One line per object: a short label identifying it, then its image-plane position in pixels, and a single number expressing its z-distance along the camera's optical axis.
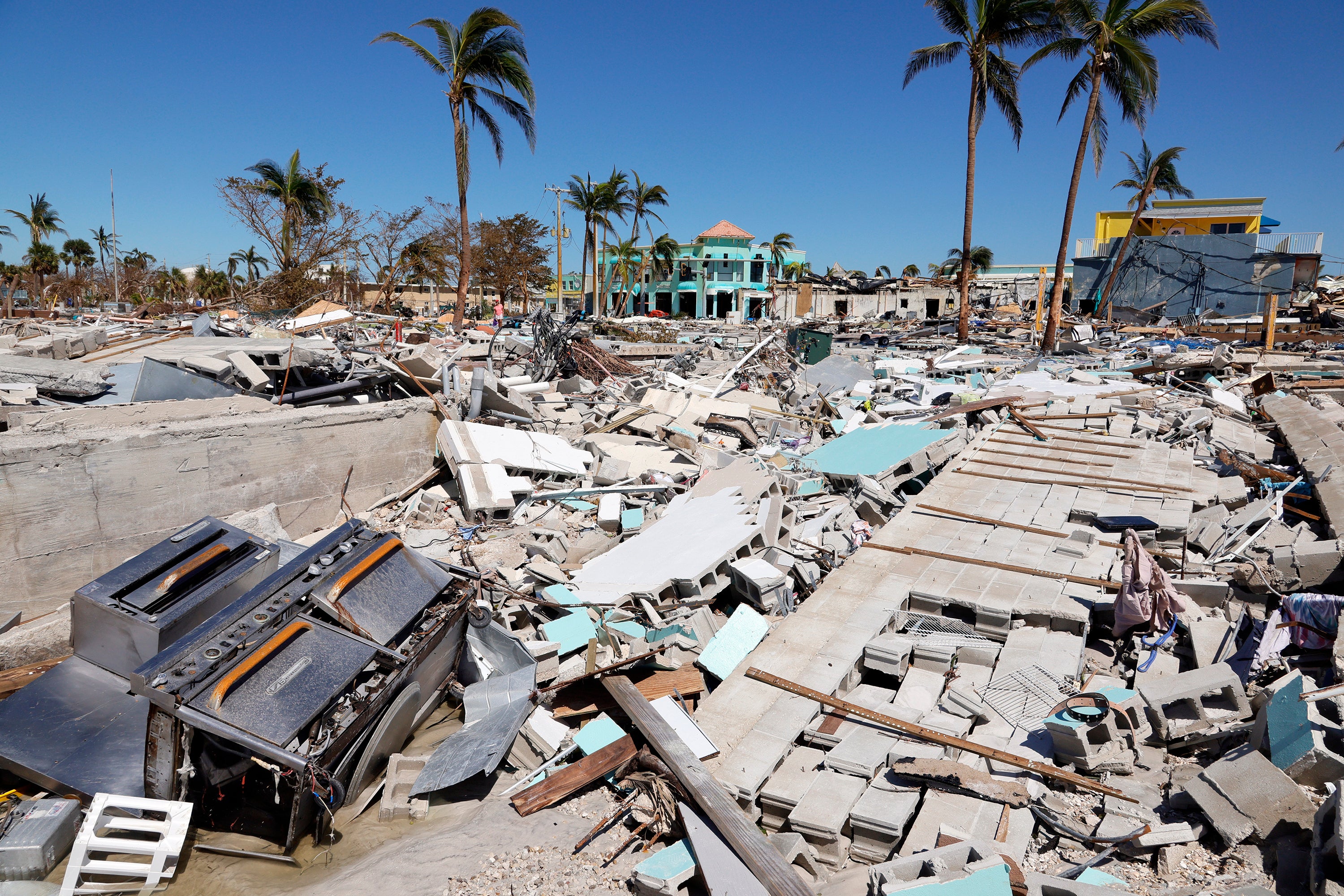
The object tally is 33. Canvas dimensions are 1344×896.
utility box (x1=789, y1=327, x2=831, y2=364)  18.44
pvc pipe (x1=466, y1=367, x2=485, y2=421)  9.78
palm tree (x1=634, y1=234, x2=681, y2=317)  42.53
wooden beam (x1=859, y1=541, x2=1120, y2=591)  5.43
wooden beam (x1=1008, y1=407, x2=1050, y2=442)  10.32
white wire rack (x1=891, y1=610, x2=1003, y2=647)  5.11
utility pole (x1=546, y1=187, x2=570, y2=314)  34.50
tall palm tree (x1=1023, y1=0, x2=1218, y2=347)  18.11
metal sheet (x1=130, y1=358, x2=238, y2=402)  7.82
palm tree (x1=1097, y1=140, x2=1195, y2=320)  31.46
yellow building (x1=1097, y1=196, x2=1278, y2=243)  36.62
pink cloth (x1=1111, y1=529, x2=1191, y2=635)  4.86
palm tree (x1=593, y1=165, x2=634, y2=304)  36.56
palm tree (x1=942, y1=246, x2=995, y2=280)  48.62
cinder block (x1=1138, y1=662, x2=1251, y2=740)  3.95
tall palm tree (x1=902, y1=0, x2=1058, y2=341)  19.84
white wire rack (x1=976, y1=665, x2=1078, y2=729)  4.29
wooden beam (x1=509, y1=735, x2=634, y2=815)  3.96
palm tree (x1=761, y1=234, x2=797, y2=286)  54.25
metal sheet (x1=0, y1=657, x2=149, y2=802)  3.97
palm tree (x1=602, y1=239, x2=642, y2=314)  41.81
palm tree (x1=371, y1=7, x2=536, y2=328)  17.58
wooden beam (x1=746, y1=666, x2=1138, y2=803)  3.65
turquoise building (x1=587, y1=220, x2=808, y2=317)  51.38
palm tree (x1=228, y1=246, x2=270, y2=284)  44.16
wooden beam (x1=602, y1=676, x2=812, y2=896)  3.07
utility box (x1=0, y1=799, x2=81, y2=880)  3.56
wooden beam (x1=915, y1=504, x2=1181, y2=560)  6.28
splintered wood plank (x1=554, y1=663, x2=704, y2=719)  4.70
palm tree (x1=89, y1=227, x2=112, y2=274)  49.14
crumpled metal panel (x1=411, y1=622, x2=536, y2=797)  4.07
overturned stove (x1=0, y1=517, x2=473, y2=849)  3.51
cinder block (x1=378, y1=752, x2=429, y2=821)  4.02
